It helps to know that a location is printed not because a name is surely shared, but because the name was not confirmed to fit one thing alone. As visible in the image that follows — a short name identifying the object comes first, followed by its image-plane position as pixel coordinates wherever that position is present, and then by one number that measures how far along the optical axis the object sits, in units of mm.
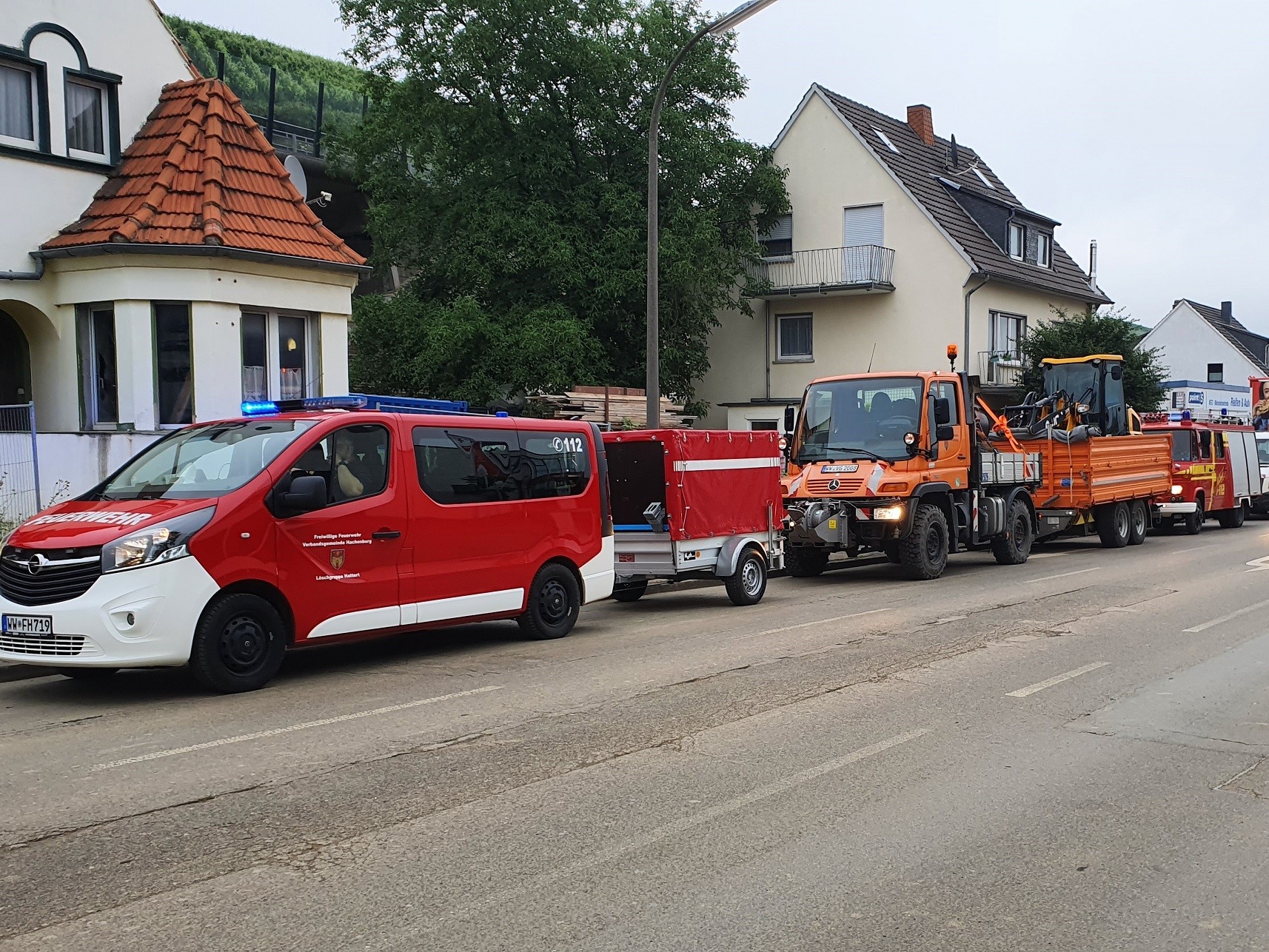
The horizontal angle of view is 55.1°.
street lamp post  16484
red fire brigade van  8039
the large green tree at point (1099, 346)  34844
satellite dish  22625
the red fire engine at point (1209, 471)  26828
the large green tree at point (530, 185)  30969
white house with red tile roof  16828
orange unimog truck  16156
